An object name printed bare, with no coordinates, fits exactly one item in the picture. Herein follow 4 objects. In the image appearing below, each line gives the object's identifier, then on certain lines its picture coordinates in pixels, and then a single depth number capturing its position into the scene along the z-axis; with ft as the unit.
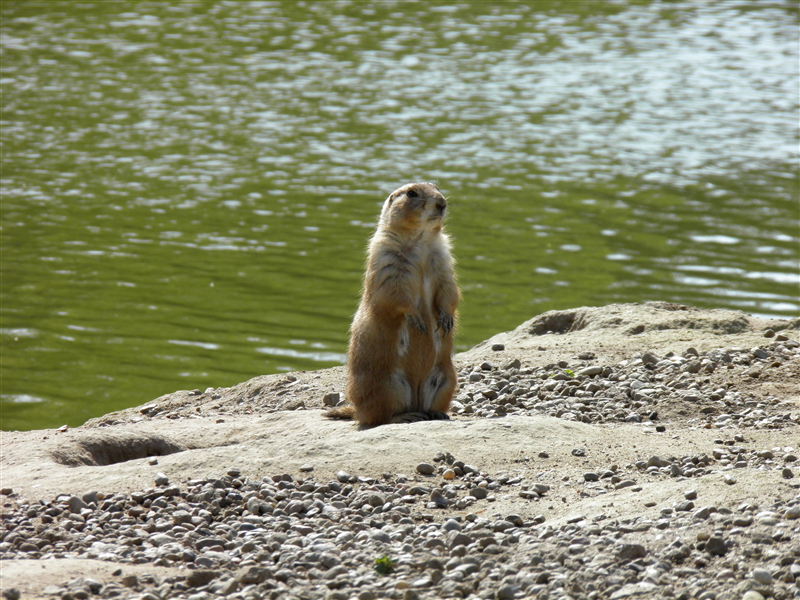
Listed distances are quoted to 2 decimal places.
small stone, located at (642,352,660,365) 56.03
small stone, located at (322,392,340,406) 54.85
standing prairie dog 46.57
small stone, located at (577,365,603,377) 55.42
